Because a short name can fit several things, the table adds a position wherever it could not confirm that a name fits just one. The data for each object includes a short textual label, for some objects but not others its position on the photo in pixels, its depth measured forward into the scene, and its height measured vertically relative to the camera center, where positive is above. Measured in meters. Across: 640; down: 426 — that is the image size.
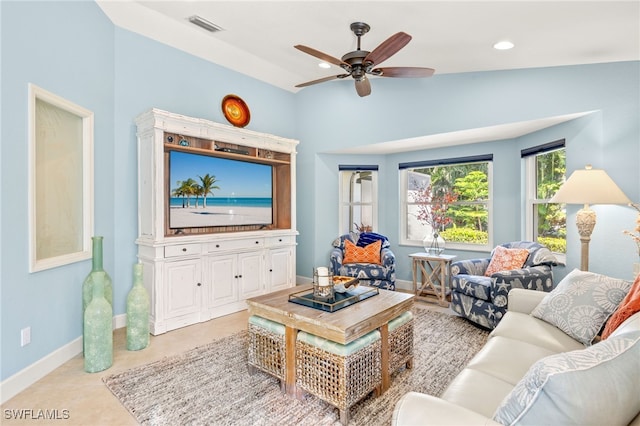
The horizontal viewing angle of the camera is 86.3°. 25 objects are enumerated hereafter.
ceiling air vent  3.20 +1.80
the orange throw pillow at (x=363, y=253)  4.87 -0.63
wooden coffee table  2.04 -0.70
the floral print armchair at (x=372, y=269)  4.50 -0.80
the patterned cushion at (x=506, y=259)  3.63 -0.54
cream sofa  0.93 -0.77
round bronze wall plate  4.45 +1.33
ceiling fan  2.49 +1.14
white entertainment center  3.42 -0.39
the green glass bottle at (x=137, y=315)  2.99 -0.93
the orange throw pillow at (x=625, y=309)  1.71 -0.51
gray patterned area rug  2.03 -1.23
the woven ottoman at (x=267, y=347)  2.30 -0.96
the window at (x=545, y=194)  3.85 +0.19
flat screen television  3.80 +0.23
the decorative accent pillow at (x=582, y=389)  0.90 -0.49
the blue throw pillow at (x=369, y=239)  5.04 -0.43
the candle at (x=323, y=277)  2.52 -0.50
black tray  2.32 -0.65
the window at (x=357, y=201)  5.62 +0.15
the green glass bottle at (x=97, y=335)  2.61 -0.96
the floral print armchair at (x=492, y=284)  3.22 -0.73
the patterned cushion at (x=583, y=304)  2.02 -0.59
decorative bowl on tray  2.59 -0.58
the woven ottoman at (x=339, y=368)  1.98 -0.97
